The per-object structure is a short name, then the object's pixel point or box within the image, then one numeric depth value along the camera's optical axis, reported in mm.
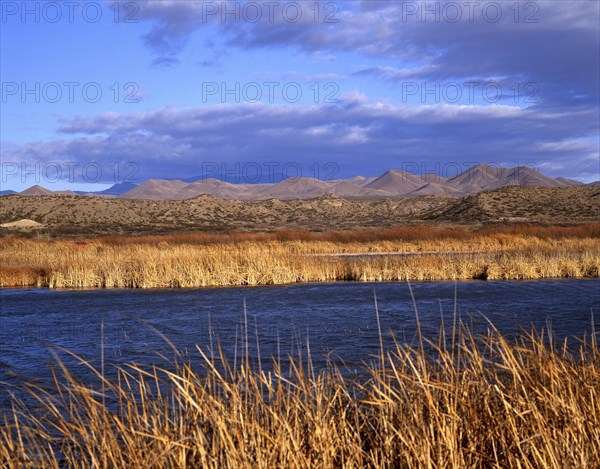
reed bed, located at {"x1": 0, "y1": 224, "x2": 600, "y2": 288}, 24672
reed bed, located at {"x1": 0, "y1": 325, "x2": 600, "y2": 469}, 4840
